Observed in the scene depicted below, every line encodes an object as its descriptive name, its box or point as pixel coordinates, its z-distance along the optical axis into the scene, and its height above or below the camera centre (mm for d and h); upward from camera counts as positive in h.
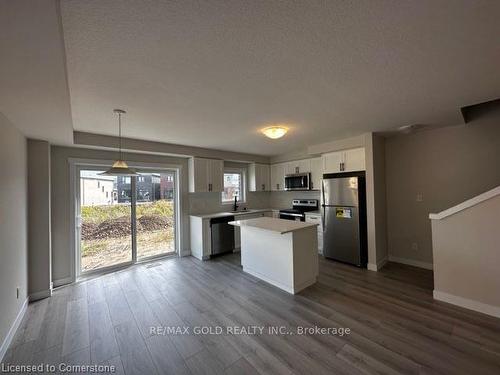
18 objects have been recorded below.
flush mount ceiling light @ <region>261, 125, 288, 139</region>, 2982 +843
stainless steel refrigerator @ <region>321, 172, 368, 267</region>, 3768 -548
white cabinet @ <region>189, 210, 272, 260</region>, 4401 -967
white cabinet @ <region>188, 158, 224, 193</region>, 4598 +379
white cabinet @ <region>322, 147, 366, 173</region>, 3867 +529
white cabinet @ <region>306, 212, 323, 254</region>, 4531 -705
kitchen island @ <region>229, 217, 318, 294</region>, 2936 -952
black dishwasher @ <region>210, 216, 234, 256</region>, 4551 -980
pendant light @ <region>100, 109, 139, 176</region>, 2484 +301
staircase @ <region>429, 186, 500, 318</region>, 2332 -821
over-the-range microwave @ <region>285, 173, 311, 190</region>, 5004 +195
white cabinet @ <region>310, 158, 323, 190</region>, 4855 +377
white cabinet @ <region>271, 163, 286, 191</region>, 5719 +372
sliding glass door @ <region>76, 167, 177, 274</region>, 3717 -468
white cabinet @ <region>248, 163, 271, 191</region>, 5734 +365
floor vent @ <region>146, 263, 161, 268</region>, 4072 -1411
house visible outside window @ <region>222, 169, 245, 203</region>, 5602 +137
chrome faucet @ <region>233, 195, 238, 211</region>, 5582 -376
